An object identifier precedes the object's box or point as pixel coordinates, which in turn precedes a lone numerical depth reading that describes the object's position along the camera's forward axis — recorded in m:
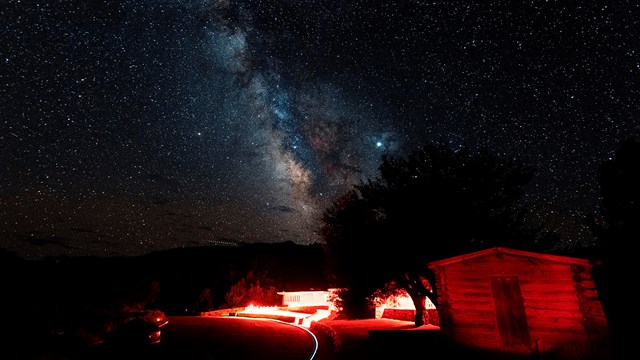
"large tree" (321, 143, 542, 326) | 18.69
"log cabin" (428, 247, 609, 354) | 10.84
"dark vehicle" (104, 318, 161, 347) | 15.79
